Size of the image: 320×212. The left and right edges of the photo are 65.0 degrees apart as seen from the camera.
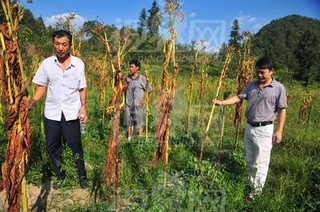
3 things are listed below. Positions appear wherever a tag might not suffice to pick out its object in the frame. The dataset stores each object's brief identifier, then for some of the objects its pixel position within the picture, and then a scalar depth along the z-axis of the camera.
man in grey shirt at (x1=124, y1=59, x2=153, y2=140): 4.63
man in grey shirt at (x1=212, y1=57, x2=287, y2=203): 2.90
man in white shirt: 2.73
